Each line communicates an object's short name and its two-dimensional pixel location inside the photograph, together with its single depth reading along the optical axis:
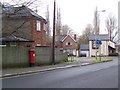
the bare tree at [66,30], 116.39
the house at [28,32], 35.75
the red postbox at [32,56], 27.92
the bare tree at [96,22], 99.14
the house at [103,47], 88.25
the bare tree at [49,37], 86.43
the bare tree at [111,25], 116.44
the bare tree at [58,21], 90.38
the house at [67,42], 90.62
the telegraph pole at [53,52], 31.87
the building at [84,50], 89.32
